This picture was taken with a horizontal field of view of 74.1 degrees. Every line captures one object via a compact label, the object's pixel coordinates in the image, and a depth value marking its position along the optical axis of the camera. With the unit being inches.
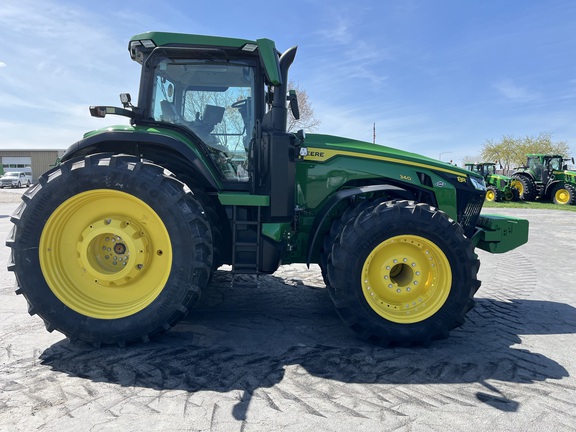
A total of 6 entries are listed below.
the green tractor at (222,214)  116.9
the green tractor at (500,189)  885.8
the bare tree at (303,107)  954.8
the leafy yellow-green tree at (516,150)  1932.8
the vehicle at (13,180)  1469.0
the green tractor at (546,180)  832.9
